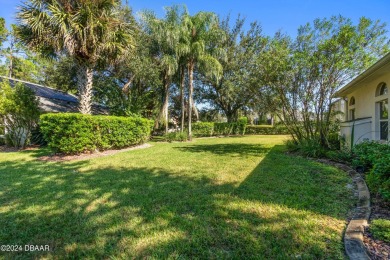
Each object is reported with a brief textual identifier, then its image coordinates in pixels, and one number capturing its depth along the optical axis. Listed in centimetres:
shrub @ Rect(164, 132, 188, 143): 1609
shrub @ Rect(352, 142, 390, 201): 329
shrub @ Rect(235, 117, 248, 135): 2433
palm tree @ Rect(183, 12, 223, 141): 1451
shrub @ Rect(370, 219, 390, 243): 237
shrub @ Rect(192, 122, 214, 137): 2073
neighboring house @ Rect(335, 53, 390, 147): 678
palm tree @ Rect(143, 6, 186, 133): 1400
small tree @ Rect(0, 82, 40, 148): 967
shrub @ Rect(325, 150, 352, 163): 650
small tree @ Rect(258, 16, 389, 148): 676
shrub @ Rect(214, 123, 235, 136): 2264
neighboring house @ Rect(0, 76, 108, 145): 1361
